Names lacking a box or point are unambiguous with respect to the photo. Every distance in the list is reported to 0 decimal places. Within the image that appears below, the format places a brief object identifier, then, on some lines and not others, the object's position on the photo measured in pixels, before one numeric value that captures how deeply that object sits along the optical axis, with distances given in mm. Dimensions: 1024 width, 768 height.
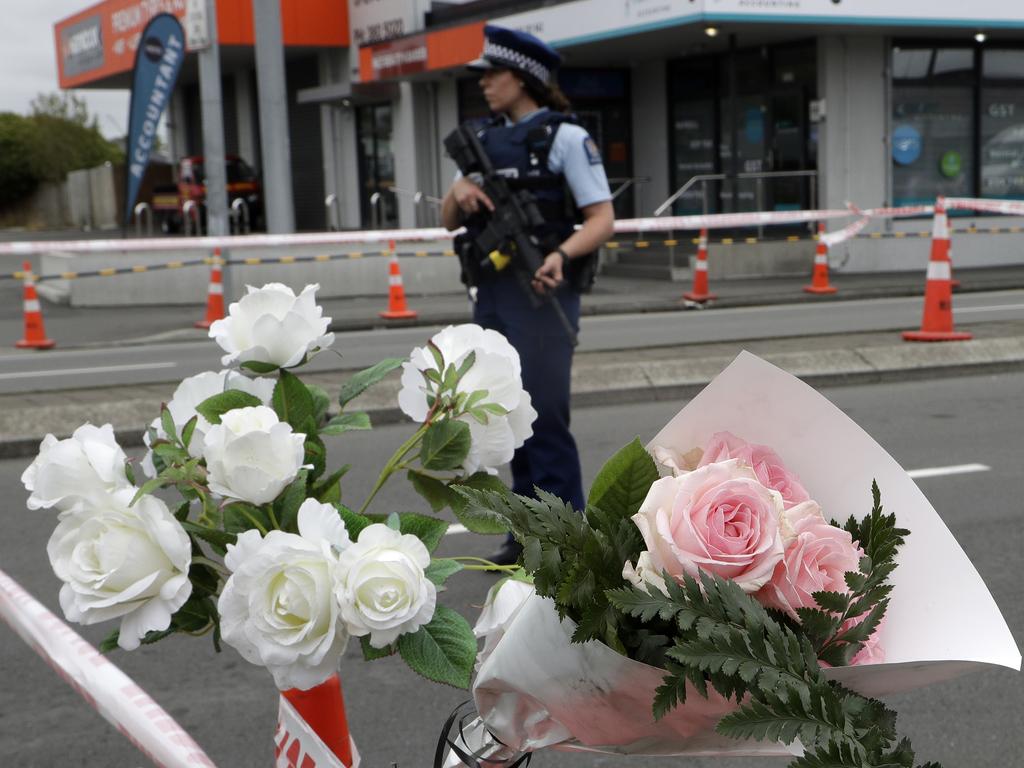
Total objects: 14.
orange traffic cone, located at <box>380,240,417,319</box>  15156
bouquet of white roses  1158
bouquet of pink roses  948
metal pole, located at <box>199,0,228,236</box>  15109
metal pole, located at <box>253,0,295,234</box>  14891
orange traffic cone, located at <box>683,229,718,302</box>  16031
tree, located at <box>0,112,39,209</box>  50000
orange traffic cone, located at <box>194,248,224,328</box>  14016
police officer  4430
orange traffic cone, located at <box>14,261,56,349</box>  13256
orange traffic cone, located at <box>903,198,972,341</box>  9977
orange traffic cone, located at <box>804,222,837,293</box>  16812
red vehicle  27734
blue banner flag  16719
